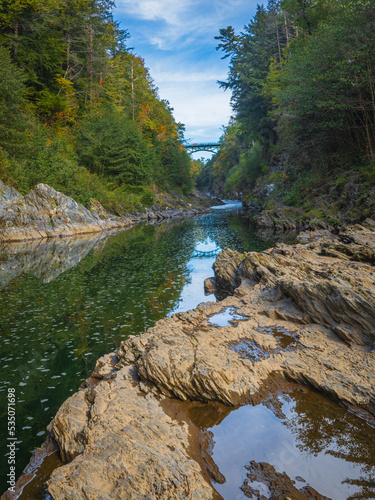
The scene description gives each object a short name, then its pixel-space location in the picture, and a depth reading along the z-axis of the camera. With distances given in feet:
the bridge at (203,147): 396.86
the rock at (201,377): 12.28
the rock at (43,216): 83.25
